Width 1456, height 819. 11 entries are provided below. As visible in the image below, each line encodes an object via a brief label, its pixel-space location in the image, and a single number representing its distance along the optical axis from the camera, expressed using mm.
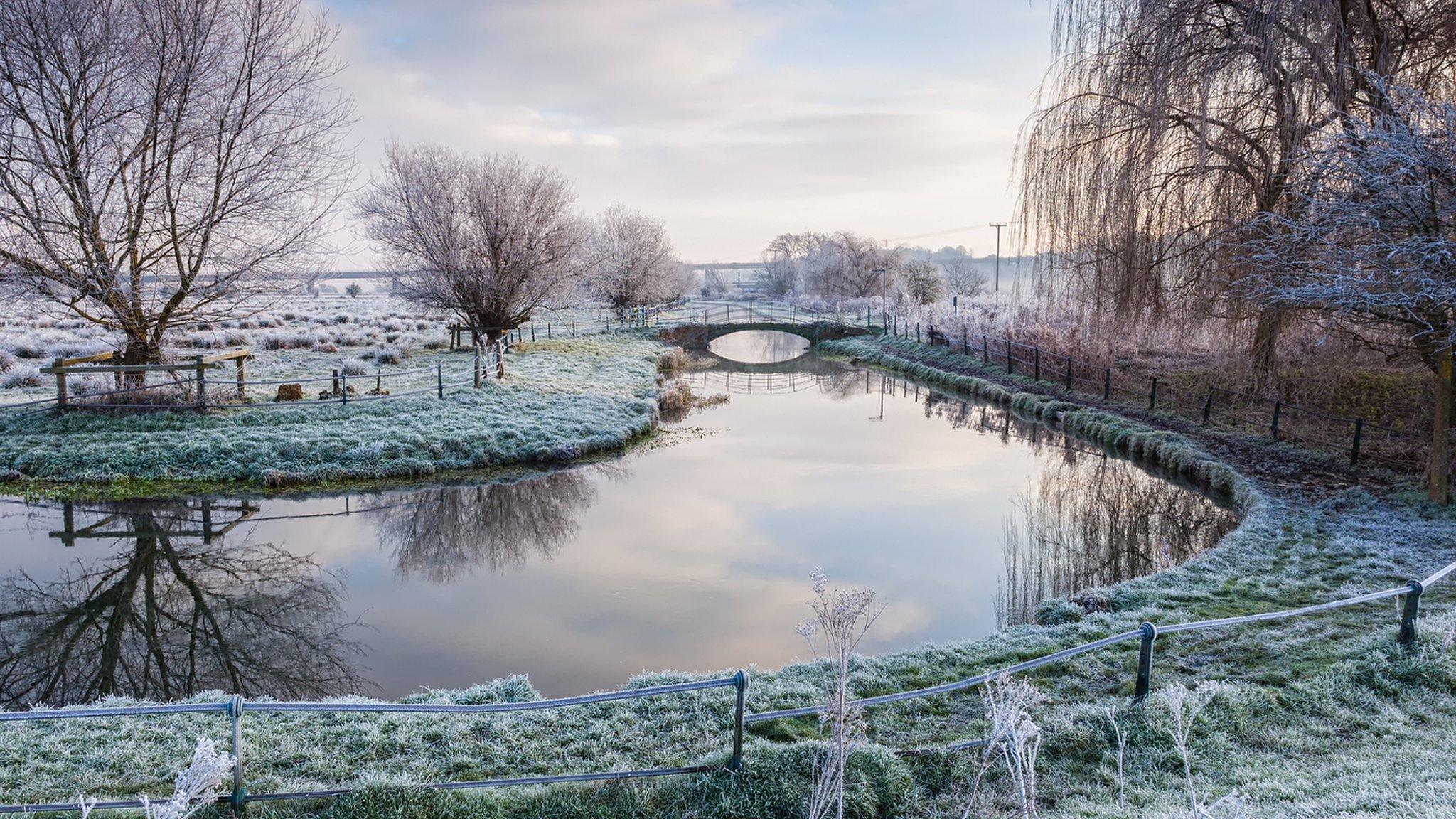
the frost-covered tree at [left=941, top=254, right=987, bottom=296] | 64125
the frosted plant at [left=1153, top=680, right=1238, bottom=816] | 2262
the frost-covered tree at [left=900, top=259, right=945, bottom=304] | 55438
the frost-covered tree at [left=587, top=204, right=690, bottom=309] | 40719
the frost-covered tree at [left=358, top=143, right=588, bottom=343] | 23250
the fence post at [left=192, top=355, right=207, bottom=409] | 14211
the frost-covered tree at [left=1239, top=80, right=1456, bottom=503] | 7246
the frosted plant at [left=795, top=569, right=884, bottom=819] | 3000
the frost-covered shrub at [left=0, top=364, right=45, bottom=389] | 18219
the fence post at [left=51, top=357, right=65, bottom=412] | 13516
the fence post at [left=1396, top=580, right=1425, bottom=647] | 5172
